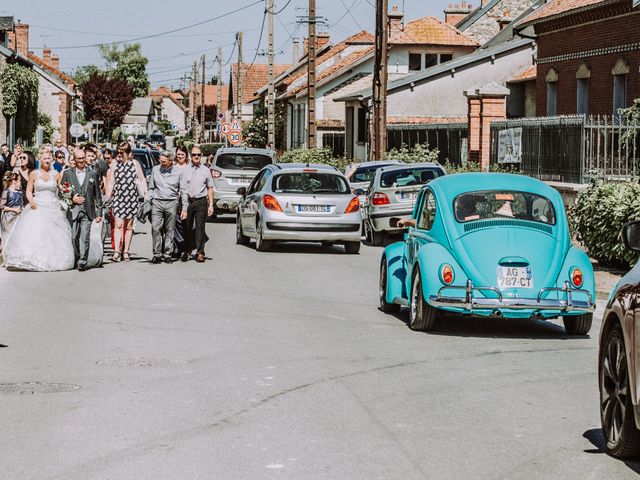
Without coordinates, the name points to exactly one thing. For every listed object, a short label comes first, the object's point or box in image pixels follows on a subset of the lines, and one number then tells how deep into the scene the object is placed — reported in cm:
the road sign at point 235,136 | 5953
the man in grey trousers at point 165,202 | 1981
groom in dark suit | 1877
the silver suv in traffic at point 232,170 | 3108
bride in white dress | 1864
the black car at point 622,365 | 648
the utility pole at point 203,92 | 10738
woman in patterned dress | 2012
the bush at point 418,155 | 3650
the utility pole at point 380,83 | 3716
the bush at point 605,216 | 1736
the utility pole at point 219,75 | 9732
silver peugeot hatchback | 2227
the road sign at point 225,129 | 6250
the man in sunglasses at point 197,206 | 2014
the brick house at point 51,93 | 8506
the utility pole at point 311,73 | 4684
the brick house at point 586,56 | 3244
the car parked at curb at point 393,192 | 2425
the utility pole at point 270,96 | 5447
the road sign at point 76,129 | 6939
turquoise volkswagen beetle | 1175
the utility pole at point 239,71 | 7850
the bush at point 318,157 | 4600
